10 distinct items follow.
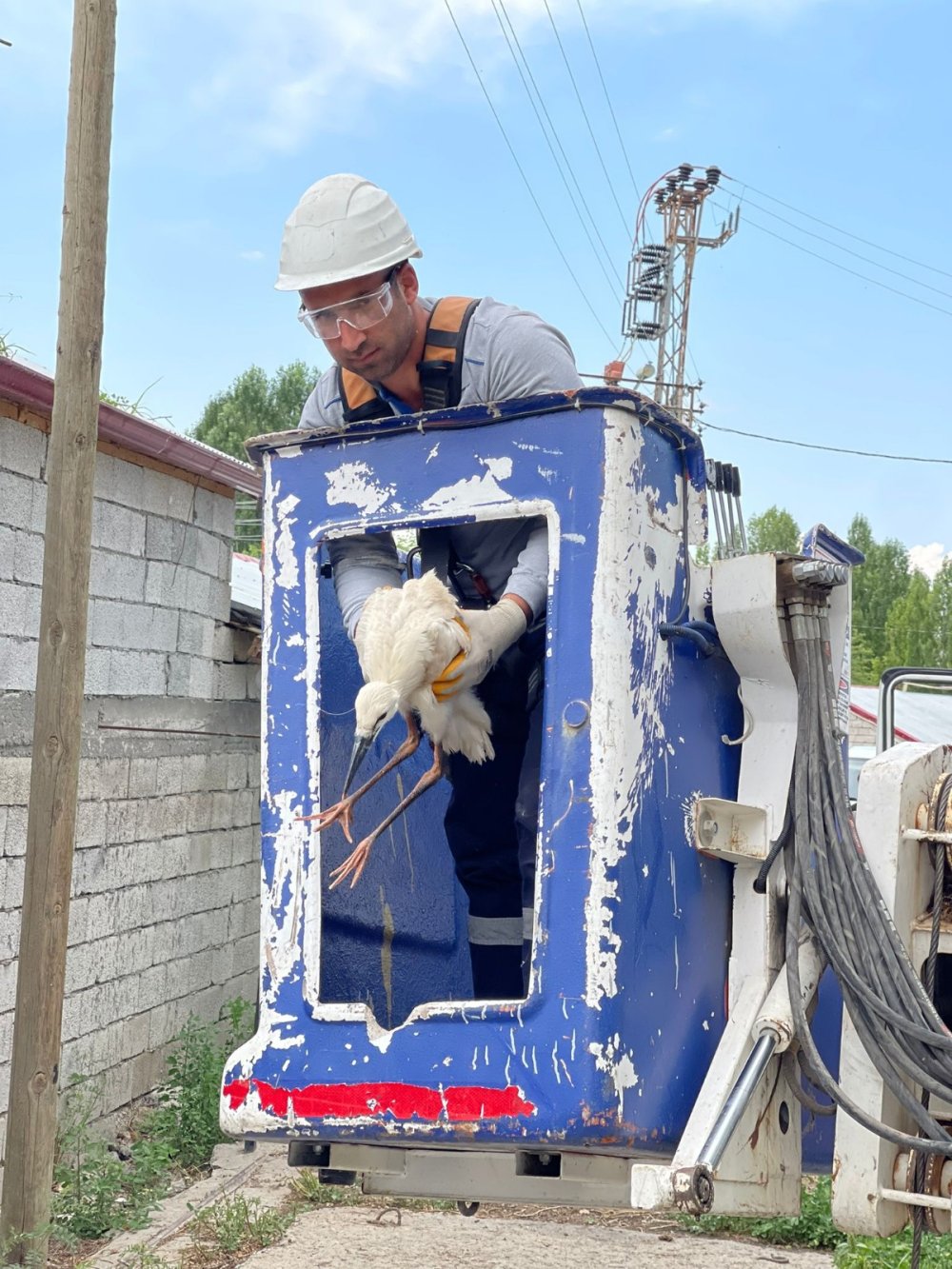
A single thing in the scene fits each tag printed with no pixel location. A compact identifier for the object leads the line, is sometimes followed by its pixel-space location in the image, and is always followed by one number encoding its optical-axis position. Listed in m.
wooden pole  3.54
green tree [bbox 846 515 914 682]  38.19
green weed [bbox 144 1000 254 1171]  5.23
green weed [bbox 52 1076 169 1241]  4.38
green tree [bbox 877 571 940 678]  36.00
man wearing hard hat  2.56
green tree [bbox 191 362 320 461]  38.08
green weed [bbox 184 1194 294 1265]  4.08
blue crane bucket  2.17
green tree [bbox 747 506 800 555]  40.00
